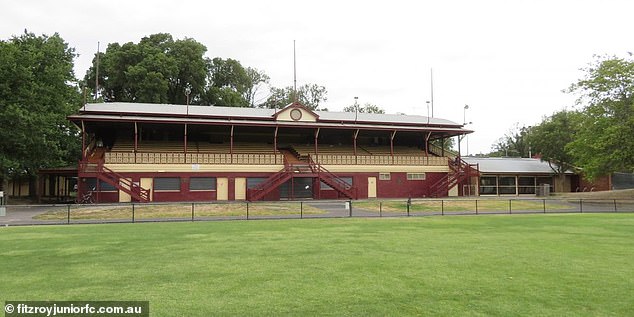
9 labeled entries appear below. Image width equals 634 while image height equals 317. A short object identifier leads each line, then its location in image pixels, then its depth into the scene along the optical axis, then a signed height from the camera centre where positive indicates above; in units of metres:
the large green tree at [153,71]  61.72 +15.36
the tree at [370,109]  85.75 +13.60
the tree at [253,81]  82.31 +18.35
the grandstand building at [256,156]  43.09 +2.99
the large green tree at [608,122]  44.09 +5.88
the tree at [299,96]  80.75 +15.32
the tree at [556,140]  57.88 +5.37
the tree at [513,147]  92.75 +8.09
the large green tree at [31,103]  38.16 +7.11
